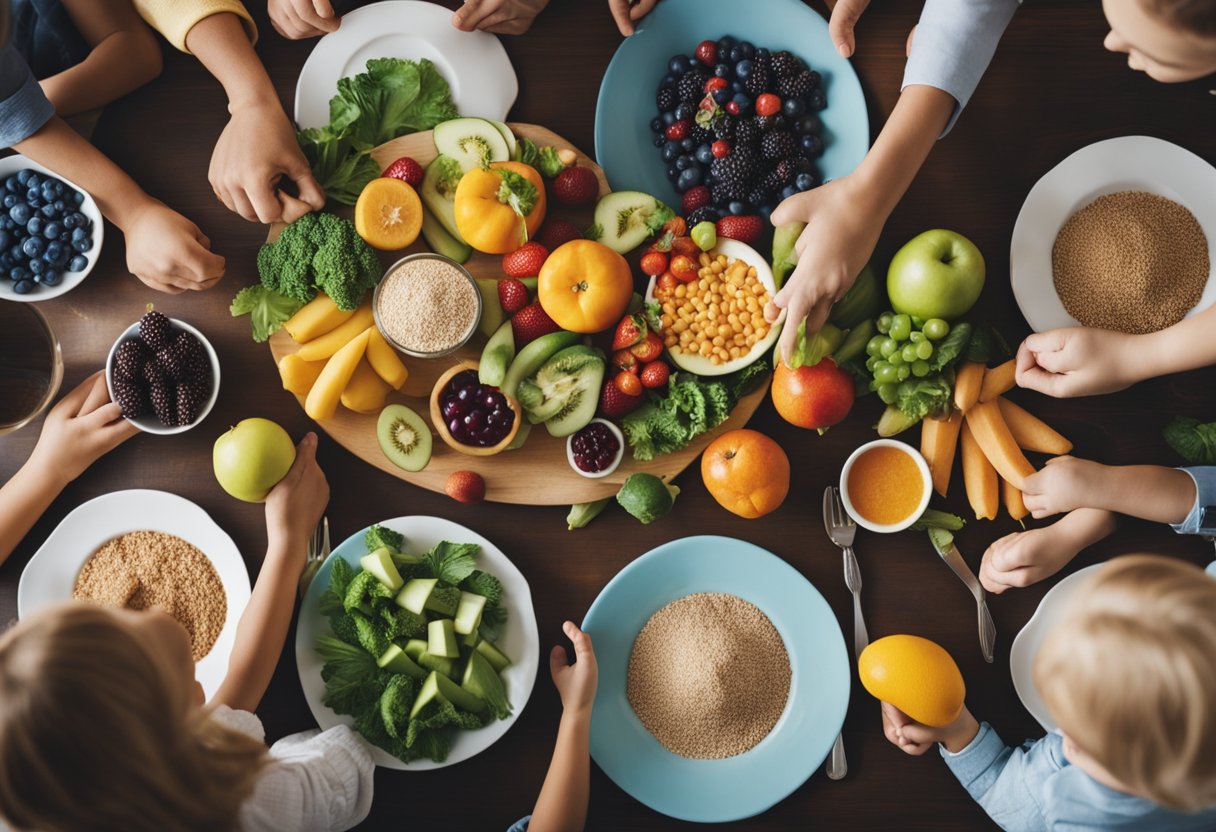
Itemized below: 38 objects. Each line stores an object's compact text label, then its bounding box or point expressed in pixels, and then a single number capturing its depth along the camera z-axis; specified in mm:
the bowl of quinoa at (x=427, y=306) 1511
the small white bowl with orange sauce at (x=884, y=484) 1566
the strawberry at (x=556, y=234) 1586
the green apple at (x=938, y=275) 1490
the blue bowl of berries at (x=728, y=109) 1595
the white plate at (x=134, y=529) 1548
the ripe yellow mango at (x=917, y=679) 1446
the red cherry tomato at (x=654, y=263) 1550
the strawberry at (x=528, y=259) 1554
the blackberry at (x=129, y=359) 1507
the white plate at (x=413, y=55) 1620
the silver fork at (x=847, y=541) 1591
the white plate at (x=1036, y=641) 1553
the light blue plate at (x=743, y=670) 1550
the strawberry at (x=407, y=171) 1568
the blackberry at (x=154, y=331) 1512
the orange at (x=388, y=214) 1537
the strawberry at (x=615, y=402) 1564
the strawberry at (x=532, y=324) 1565
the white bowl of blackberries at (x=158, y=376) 1511
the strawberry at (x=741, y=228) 1567
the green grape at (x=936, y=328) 1501
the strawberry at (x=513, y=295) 1570
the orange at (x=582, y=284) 1499
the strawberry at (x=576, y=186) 1575
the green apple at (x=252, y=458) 1515
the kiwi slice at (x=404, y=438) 1568
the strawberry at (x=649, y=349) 1549
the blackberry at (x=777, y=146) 1580
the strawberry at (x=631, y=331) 1540
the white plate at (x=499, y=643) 1522
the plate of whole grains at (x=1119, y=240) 1556
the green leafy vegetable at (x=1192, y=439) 1569
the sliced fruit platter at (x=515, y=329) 1524
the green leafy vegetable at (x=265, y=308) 1559
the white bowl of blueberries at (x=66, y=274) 1555
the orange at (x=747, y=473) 1498
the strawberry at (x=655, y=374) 1553
